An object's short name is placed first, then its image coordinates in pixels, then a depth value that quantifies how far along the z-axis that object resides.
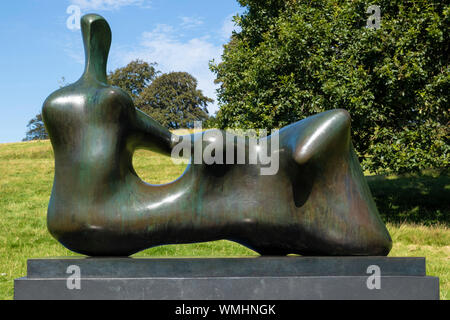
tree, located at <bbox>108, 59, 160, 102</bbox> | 49.88
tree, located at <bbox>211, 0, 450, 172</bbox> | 10.14
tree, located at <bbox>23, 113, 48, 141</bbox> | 69.38
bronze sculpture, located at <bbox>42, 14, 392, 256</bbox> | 3.60
